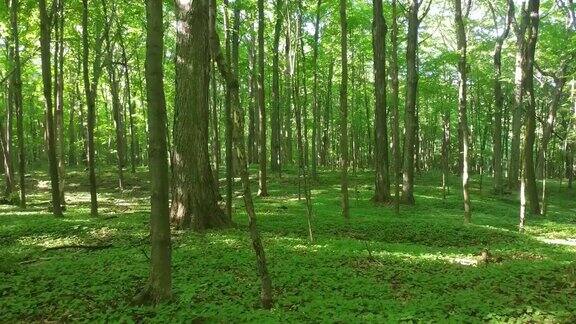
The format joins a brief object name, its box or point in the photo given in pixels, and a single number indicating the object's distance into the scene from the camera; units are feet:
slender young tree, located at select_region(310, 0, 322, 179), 73.22
